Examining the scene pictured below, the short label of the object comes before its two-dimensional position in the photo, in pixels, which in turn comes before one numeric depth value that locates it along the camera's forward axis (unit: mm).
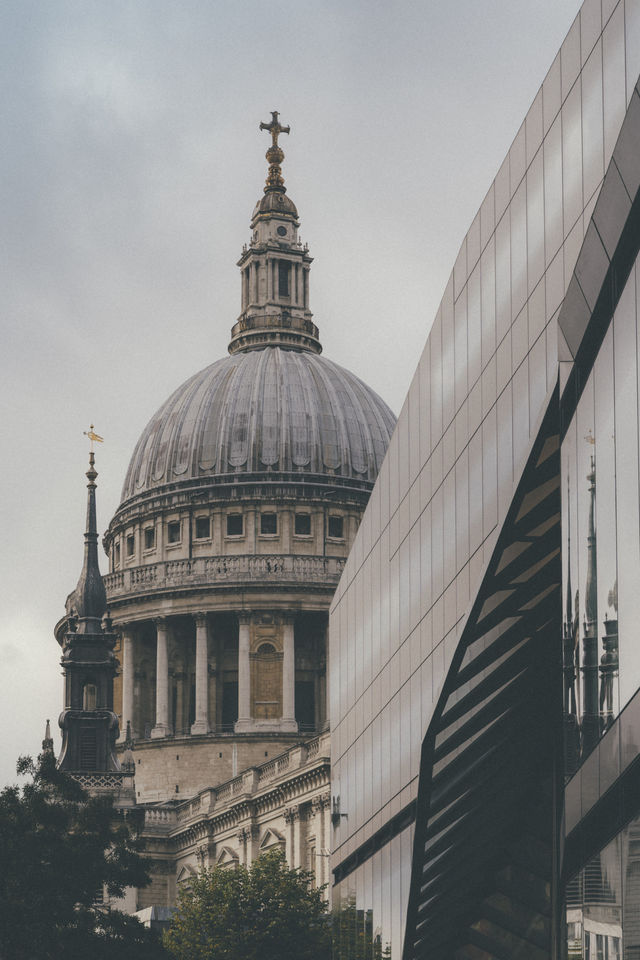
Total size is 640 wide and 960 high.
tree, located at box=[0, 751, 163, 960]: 71812
